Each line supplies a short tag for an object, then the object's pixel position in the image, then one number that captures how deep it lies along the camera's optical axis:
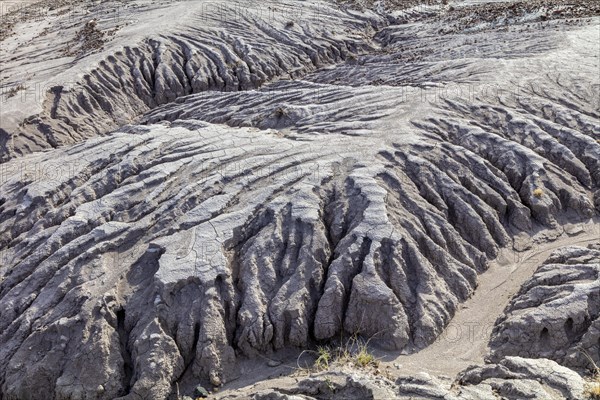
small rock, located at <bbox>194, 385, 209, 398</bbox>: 10.70
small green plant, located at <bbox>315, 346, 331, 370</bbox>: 10.83
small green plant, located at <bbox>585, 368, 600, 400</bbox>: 8.47
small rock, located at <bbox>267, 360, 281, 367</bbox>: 11.14
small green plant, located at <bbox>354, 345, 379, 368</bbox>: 10.66
